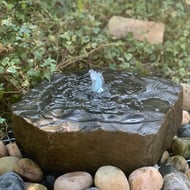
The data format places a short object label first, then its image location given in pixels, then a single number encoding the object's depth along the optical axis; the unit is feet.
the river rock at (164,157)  5.57
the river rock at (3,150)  5.59
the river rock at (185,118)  6.61
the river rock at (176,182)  4.97
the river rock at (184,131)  6.18
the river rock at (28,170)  5.14
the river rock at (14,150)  5.60
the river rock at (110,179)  4.83
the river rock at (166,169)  5.30
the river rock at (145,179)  4.91
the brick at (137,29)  9.09
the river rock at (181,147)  5.81
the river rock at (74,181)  4.86
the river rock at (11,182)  4.79
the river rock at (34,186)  4.92
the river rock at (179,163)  5.56
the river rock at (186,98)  7.25
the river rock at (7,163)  5.26
